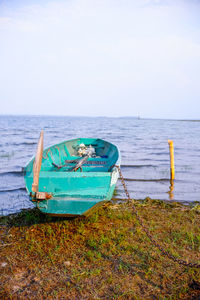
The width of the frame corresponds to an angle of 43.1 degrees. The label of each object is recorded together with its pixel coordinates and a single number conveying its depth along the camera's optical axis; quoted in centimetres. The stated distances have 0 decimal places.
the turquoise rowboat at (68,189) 485
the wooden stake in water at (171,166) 1095
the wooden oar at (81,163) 738
